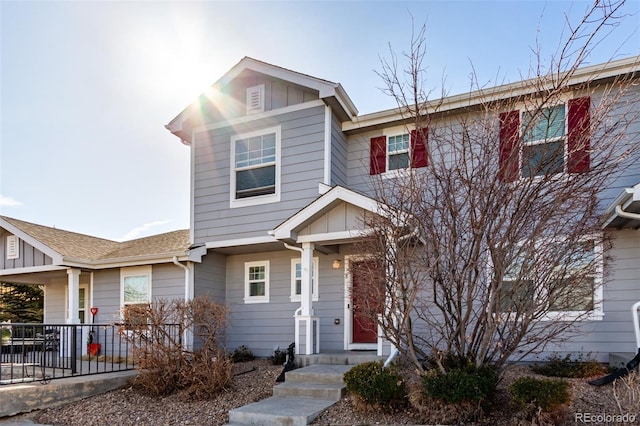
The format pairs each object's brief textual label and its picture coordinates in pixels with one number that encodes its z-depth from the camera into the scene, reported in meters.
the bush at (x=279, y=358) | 9.02
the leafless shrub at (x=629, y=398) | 4.13
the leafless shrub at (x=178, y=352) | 7.18
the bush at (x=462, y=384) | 4.81
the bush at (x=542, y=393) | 4.54
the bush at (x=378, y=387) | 5.40
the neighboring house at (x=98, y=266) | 10.48
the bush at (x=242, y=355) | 9.88
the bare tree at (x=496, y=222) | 4.77
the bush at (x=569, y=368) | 6.52
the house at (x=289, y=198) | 8.09
